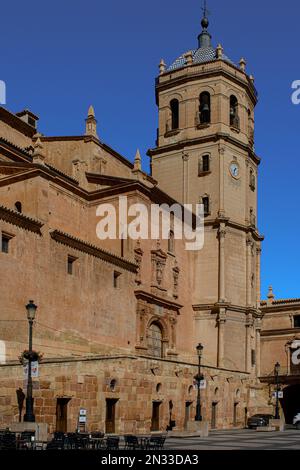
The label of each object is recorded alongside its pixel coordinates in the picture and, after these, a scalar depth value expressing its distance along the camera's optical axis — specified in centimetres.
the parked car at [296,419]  5386
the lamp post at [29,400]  2161
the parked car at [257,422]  4197
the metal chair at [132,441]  1898
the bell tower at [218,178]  4878
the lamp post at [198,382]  3148
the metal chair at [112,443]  1813
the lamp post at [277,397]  4349
